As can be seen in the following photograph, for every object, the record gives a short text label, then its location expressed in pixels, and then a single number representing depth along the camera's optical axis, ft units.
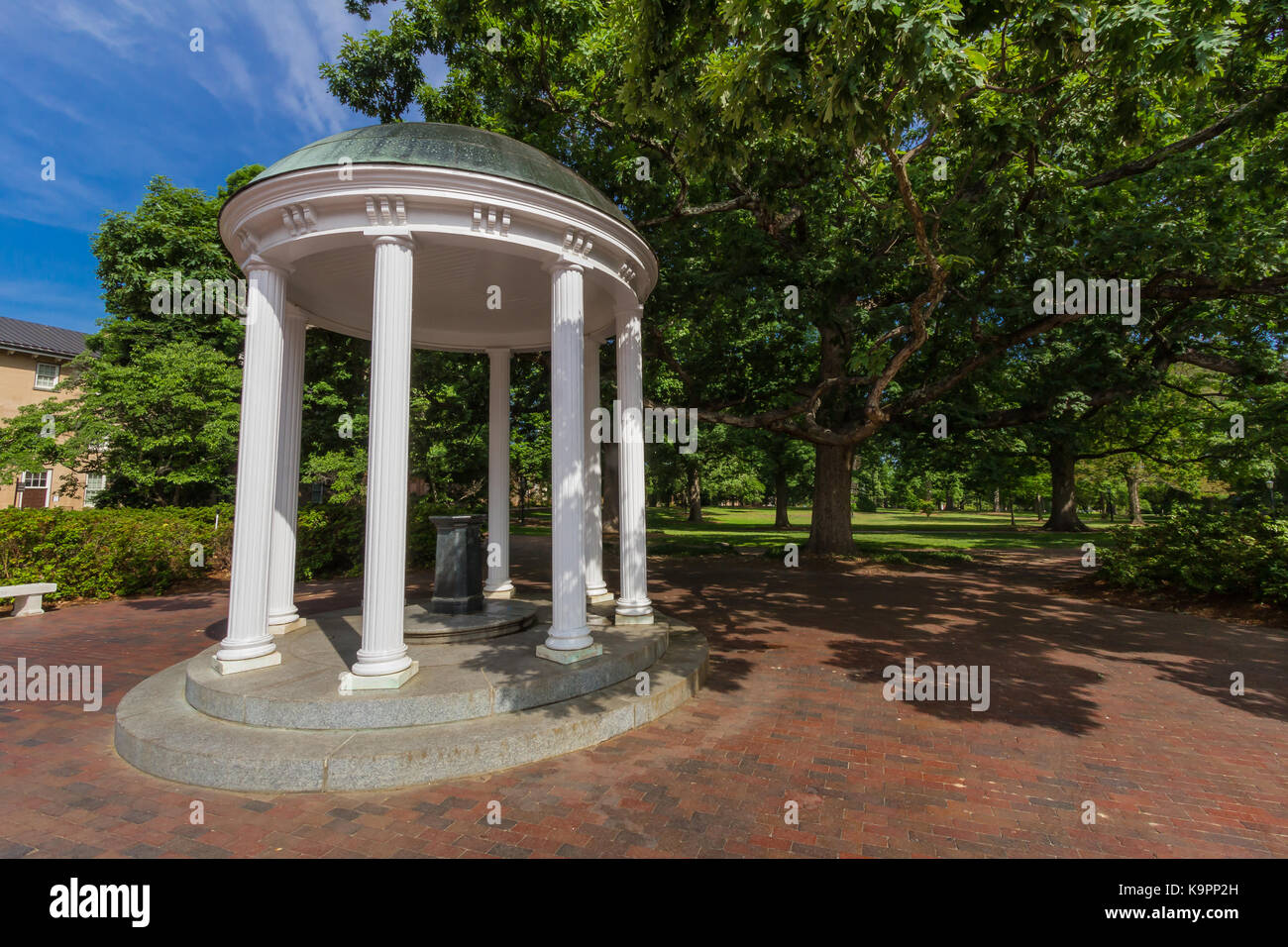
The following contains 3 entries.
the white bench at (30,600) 33.01
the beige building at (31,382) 87.41
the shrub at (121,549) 35.83
